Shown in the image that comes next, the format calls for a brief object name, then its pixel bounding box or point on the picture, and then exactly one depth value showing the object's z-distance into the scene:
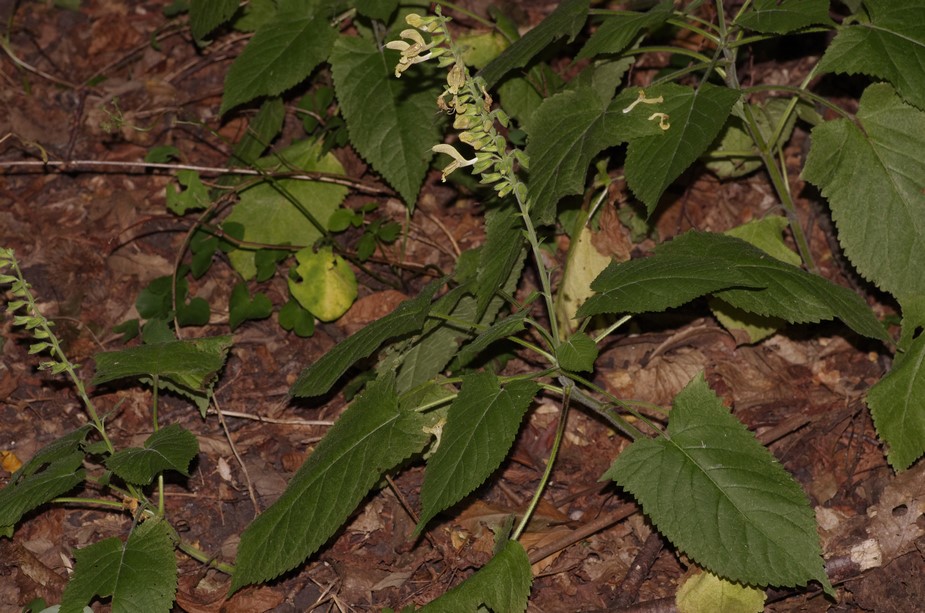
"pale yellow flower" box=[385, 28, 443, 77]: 2.27
